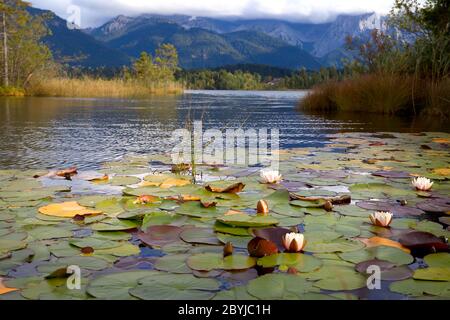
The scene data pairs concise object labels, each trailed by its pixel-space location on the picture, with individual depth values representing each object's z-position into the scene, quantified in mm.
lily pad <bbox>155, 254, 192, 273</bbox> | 1798
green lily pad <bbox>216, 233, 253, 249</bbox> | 2123
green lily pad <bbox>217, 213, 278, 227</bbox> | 2365
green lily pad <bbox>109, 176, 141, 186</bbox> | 3457
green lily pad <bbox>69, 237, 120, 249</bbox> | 2053
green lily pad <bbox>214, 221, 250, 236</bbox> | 2280
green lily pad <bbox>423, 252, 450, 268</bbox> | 1895
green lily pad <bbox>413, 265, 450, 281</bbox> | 1716
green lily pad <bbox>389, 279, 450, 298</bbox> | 1603
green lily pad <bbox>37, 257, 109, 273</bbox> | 1793
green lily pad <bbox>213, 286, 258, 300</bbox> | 1554
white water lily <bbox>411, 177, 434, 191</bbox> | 3225
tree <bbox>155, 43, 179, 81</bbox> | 43778
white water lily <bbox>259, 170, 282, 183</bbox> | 3406
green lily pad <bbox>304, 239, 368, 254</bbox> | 2033
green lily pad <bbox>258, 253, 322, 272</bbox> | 1829
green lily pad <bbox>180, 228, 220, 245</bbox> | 2145
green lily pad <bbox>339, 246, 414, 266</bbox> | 1926
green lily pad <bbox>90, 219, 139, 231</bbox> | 2320
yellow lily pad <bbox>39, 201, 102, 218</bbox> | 2547
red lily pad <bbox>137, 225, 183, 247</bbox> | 2146
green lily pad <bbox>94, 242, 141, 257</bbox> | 1985
